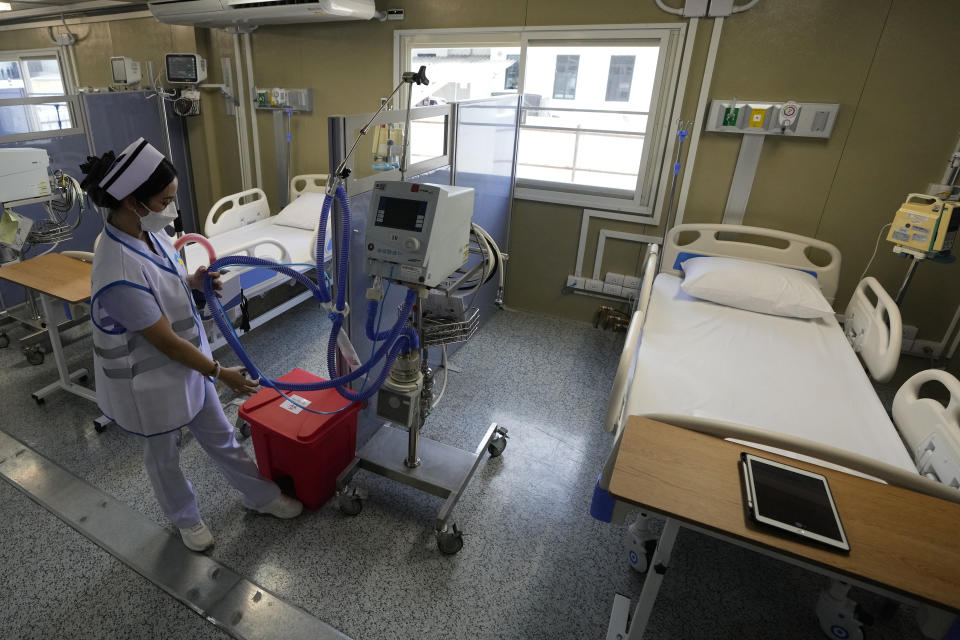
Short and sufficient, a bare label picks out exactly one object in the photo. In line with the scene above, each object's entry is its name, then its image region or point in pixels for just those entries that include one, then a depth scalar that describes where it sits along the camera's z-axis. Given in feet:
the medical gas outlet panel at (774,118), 9.31
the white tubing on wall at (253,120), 13.56
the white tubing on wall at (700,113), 9.59
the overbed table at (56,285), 7.77
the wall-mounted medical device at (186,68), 13.28
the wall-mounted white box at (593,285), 12.25
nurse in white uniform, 4.59
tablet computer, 3.61
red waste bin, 6.32
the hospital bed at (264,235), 9.24
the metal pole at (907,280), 8.50
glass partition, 5.82
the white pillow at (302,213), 12.43
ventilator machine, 5.29
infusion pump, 7.85
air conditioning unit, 10.37
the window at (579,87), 10.49
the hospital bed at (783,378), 4.73
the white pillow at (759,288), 8.75
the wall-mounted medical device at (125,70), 13.33
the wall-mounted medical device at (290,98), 13.28
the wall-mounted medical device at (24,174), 8.60
